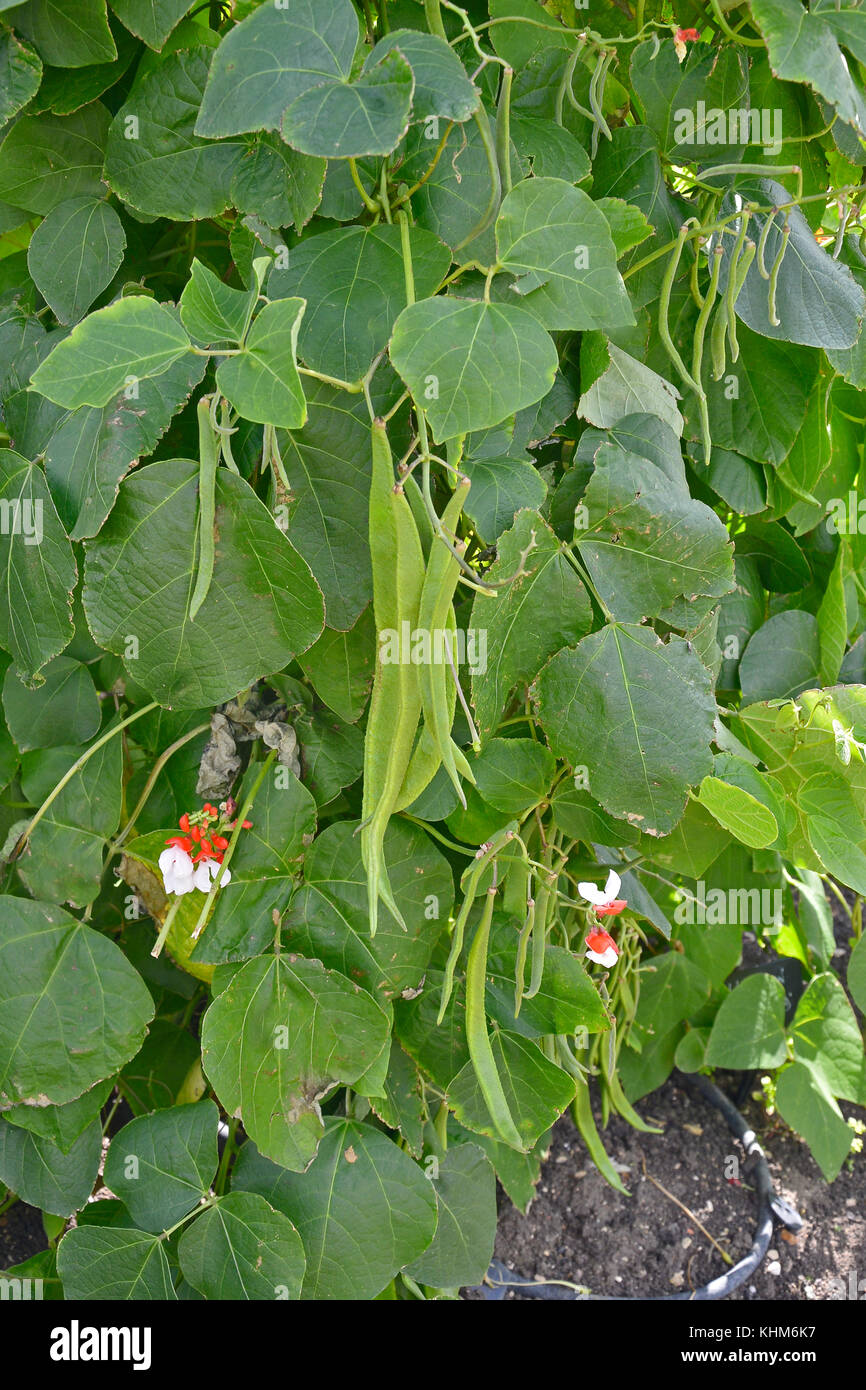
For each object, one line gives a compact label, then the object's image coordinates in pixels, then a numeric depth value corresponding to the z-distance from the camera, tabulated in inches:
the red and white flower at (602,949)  36.1
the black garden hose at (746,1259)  56.4
